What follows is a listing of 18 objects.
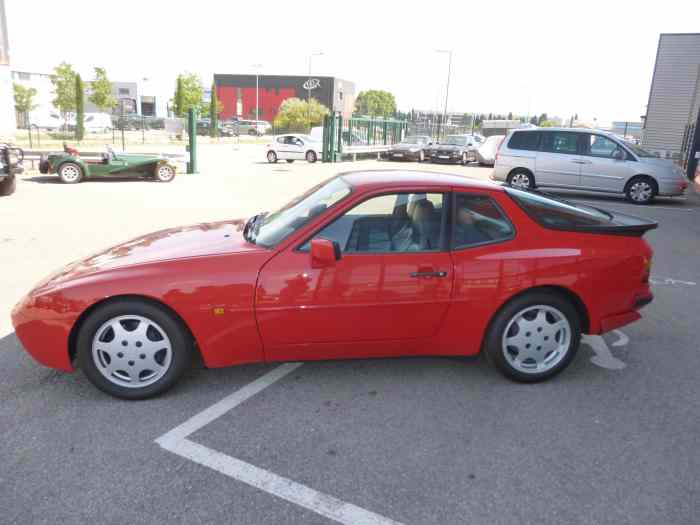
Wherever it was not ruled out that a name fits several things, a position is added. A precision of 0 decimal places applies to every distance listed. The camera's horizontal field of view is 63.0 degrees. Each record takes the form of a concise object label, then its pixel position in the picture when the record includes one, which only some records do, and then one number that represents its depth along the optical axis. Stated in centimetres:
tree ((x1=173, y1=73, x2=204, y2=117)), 6124
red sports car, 352
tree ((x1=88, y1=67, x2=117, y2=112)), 4791
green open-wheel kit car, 1498
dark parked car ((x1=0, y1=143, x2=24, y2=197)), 1180
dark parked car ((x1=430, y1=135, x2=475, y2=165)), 2794
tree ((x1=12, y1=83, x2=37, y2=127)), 5062
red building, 9031
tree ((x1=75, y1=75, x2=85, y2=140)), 4044
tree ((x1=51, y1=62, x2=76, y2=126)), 4584
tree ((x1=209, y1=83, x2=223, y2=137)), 5088
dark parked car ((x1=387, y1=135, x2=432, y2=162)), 2894
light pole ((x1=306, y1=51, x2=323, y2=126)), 6107
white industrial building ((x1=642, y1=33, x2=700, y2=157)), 2723
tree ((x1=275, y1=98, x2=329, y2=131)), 6141
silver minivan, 1395
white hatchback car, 2619
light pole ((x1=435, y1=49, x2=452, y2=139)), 4223
